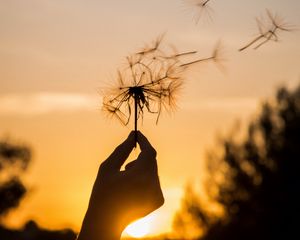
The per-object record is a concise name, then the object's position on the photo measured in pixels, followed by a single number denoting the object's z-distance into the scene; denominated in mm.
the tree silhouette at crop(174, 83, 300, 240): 37594
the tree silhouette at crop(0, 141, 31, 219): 54062
